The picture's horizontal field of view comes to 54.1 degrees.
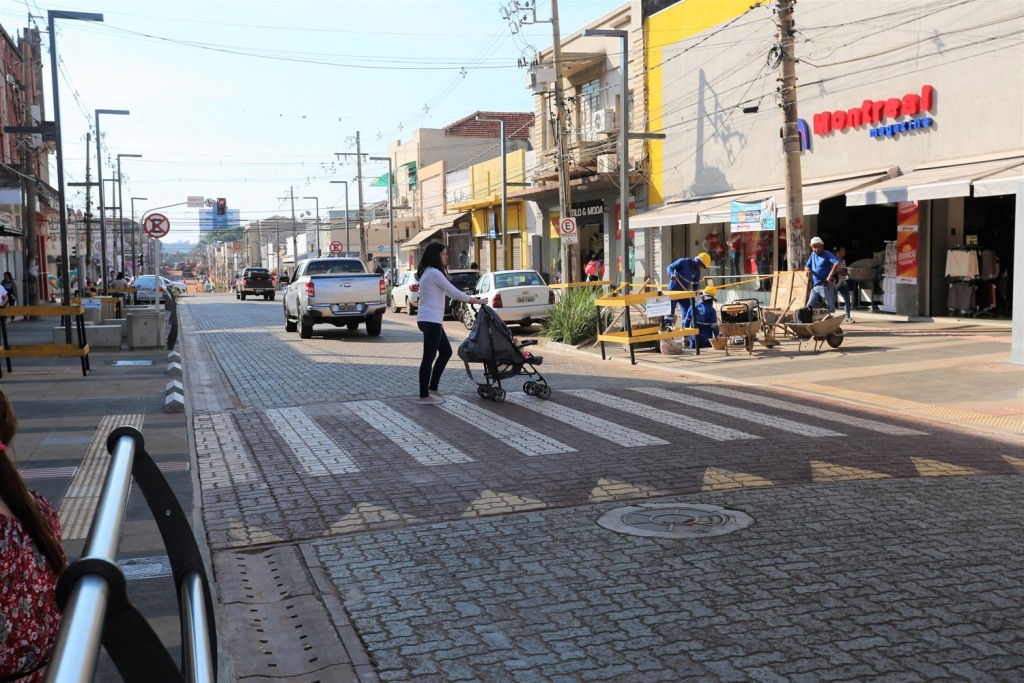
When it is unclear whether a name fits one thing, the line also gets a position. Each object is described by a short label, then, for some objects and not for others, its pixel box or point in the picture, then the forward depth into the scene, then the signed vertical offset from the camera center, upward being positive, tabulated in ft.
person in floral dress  8.01 -2.40
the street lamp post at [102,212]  135.33 +11.49
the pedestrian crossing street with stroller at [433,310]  39.68 -1.13
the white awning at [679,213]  85.70 +5.90
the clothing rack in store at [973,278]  65.72 -0.43
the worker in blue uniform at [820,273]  57.93 +0.09
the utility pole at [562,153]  93.70 +12.01
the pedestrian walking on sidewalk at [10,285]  103.91 +0.48
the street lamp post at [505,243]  126.93 +5.29
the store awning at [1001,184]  52.21 +4.63
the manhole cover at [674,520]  20.67 -5.21
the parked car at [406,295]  109.19 -1.42
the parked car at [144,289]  144.56 -0.30
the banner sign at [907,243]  69.46 +2.11
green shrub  64.59 -2.66
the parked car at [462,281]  97.60 +0.00
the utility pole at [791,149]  60.49 +7.72
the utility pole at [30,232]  108.88 +6.12
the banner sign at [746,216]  73.61 +4.44
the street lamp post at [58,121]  58.65 +9.83
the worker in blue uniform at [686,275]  56.90 +0.13
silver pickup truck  74.28 -1.26
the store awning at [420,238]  182.67 +8.16
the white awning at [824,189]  68.08 +5.97
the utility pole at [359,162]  209.15 +27.08
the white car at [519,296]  77.71 -1.27
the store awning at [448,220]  174.02 +10.92
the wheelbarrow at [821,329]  53.93 -2.93
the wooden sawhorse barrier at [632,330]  51.83 -2.84
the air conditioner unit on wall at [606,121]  107.24 +16.89
